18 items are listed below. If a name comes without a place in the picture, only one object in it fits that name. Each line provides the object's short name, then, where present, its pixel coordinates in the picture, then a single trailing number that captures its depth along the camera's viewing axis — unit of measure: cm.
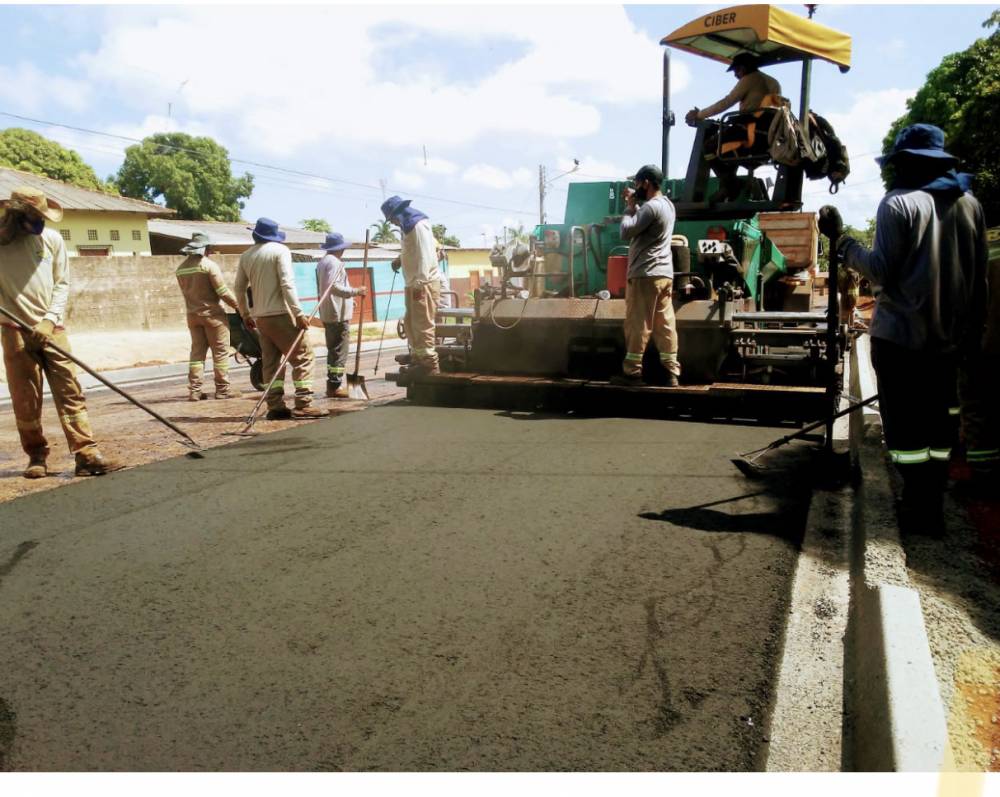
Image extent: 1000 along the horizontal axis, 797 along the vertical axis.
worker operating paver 754
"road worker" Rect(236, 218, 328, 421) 728
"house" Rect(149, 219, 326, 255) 3528
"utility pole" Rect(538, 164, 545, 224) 5003
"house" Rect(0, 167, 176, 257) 3005
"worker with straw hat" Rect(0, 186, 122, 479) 524
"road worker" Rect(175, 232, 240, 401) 898
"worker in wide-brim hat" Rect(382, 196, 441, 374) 764
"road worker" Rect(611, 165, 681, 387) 660
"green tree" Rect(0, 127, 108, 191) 3941
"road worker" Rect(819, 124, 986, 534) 374
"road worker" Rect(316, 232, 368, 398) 876
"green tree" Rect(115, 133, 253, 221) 4869
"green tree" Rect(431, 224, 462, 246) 6456
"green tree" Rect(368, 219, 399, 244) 5938
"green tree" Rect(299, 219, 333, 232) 6122
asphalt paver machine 668
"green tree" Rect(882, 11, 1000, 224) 2127
